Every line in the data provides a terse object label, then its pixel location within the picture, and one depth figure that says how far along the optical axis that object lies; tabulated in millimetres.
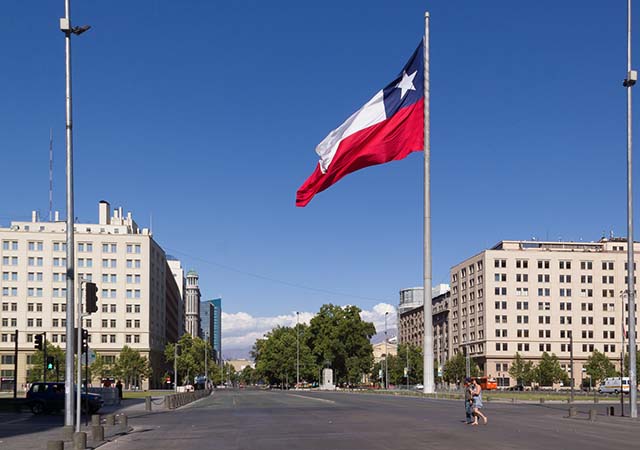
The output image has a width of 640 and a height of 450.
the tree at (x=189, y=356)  151250
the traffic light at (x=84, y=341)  28128
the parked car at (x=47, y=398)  48844
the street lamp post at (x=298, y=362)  163125
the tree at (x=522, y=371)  153875
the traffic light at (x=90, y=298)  25312
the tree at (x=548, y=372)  152625
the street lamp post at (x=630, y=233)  36719
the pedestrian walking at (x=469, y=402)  29469
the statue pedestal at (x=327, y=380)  136250
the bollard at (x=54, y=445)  19406
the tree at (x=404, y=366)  181750
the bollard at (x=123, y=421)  31978
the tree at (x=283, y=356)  165250
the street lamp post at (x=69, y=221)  26156
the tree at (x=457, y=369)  168875
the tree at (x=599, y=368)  151625
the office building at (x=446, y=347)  196700
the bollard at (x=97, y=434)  25297
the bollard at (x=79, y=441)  22547
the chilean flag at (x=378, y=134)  33156
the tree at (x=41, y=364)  132250
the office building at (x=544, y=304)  167875
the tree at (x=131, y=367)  146125
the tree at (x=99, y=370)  144750
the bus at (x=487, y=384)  141975
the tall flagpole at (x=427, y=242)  35156
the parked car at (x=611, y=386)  114912
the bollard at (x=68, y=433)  24922
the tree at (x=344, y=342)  147250
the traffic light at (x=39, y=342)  49591
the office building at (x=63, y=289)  154750
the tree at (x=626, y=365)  148812
